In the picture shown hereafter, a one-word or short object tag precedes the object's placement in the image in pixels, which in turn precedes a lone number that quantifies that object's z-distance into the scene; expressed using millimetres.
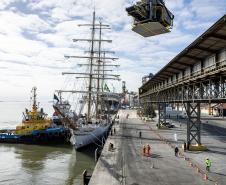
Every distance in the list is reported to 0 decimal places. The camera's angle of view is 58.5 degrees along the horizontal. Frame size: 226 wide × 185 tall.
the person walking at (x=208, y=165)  19664
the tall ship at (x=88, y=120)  37649
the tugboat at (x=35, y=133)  43763
